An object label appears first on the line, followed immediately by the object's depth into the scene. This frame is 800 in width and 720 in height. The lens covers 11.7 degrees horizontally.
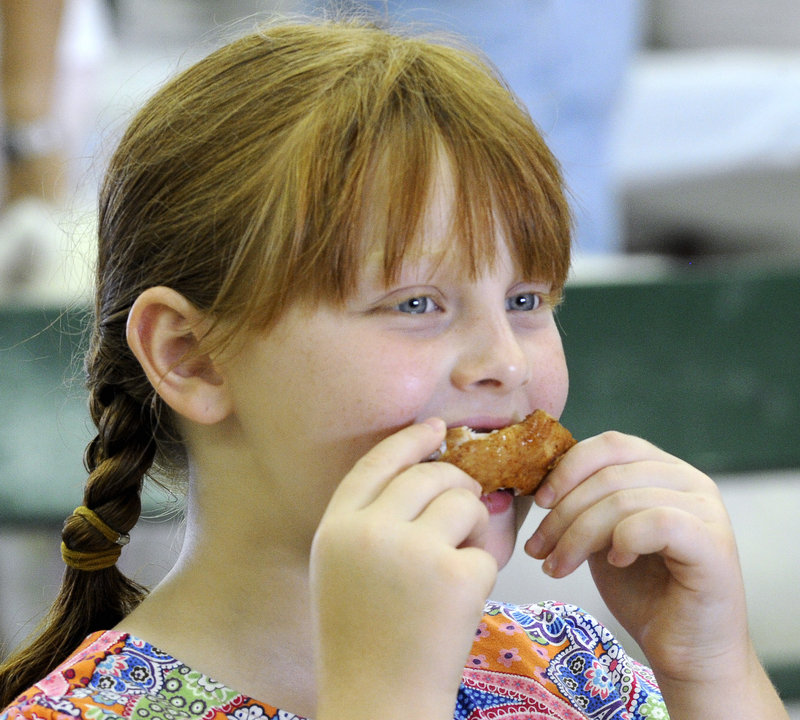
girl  1.43
